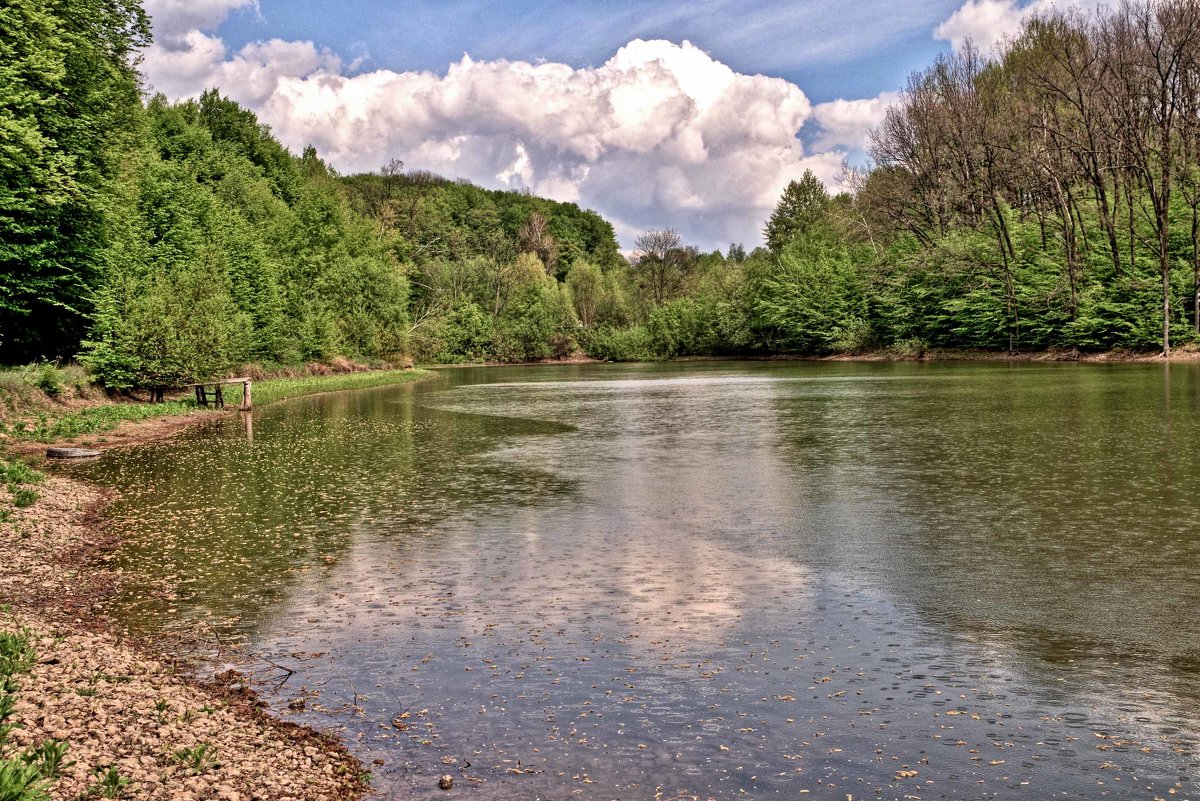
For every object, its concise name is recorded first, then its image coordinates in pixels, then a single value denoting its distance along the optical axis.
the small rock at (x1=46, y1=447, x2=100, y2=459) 23.33
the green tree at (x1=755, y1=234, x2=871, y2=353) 96.94
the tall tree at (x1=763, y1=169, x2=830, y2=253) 118.19
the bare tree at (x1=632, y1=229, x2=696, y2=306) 147.75
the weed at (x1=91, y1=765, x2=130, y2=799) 5.53
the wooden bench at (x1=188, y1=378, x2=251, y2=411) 40.31
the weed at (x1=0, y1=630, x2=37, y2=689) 7.24
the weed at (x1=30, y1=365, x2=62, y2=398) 31.56
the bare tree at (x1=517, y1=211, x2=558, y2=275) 153.50
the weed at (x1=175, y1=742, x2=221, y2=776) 6.12
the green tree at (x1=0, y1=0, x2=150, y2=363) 29.25
